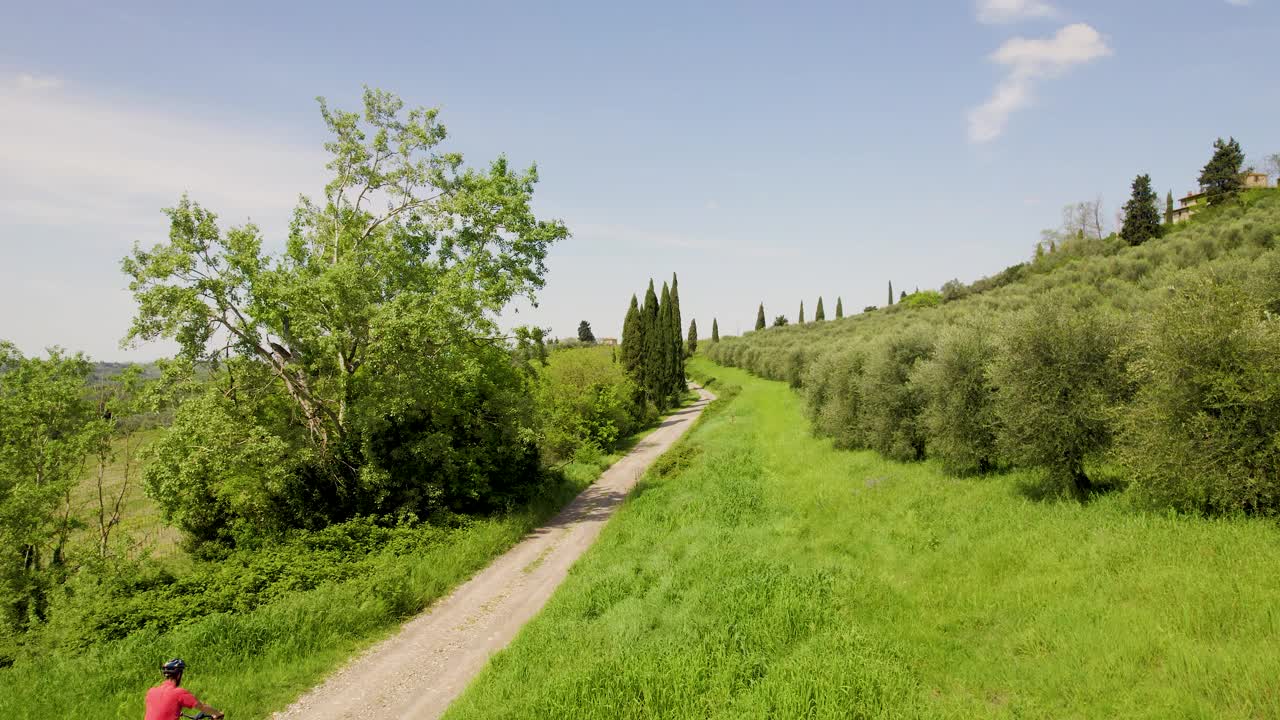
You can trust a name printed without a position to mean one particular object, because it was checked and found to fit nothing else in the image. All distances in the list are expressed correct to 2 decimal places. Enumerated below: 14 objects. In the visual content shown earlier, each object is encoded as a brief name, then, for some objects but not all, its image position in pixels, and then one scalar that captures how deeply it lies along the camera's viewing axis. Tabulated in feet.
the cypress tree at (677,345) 240.32
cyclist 26.53
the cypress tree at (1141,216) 228.22
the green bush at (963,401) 67.21
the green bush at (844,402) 101.86
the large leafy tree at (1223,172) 243.60
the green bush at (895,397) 84.79
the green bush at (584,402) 119.34
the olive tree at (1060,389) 51.17
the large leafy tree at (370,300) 63.52
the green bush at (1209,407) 37.40
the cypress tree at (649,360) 200.96
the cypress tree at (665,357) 210.38
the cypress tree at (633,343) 197.77
